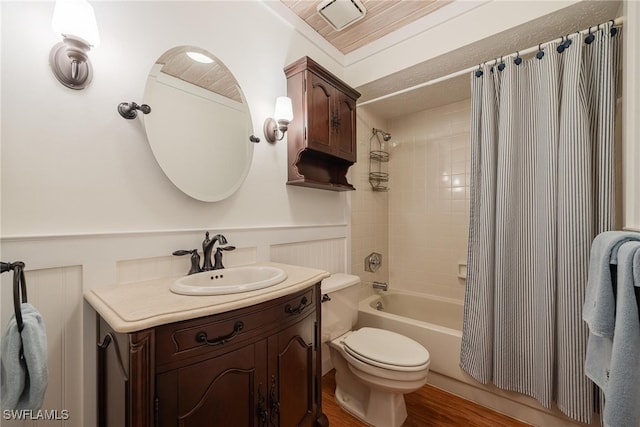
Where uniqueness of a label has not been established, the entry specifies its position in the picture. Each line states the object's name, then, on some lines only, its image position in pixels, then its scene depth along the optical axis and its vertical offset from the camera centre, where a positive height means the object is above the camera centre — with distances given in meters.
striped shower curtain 1.32 +0.00
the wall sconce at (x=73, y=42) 0.82 +0.56
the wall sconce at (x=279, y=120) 1.50 +0.54
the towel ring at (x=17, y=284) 0.65 -0.19
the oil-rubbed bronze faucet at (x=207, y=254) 1.18 -0.20
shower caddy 2.57 +0.51
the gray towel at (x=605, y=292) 0.85 -0.27
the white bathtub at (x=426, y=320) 1.76 -0.89
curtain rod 1.32 +0.93
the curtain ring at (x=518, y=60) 1.57 +0.92
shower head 2.61 +0.79
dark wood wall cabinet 1.63 +0.58
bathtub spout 2.35 -0.67
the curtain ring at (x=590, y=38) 1.35 +0.90
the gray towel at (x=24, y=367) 0.64 -0.38
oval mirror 1.14 +0.43
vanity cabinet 0.68 -0.49
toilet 1.35 -0.81
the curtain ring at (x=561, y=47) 1.42 +0.90
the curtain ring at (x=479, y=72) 1.73 +0.92
